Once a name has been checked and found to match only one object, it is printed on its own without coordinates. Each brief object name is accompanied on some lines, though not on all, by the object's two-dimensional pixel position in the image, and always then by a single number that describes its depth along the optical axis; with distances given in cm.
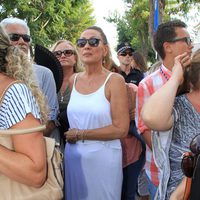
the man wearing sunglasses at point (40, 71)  318
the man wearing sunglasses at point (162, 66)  278
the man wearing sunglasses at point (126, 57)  583
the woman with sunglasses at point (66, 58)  407
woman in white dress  290
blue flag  1014
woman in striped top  156
